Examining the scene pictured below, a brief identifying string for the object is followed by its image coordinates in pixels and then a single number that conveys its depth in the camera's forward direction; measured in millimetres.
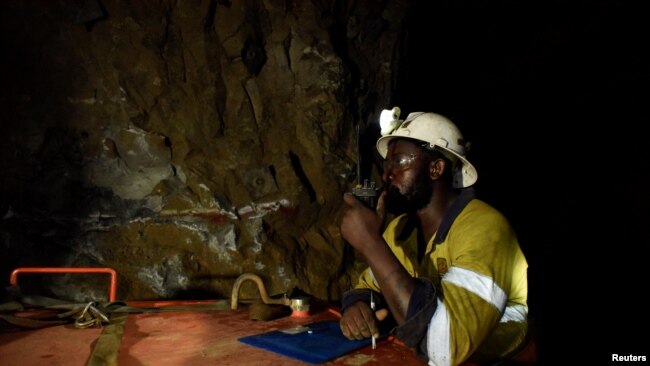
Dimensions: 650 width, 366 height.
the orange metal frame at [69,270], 2516
